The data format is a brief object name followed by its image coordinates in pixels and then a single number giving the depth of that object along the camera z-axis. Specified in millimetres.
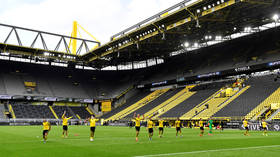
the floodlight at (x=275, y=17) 40819
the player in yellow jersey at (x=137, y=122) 18922
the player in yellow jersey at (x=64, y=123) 21484
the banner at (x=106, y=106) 73500
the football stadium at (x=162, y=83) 16406
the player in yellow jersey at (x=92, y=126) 18430
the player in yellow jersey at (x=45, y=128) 17391
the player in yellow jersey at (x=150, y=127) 20066
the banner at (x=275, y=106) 35662
